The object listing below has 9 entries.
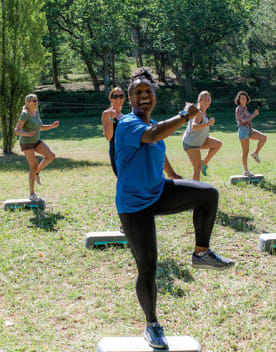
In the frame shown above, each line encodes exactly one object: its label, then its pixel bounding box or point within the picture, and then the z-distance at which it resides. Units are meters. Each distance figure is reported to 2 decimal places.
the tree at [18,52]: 16.95
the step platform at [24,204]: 8.07
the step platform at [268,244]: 5.69
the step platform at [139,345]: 3.16
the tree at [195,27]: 37.09
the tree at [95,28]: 36.94
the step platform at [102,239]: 5.98
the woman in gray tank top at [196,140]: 7.61
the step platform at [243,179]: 9.66
